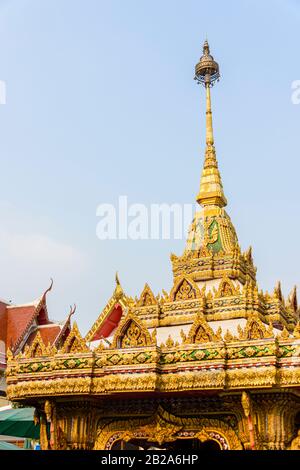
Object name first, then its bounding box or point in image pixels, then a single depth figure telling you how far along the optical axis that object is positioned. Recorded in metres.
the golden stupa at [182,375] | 11.22
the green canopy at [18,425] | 19.06
